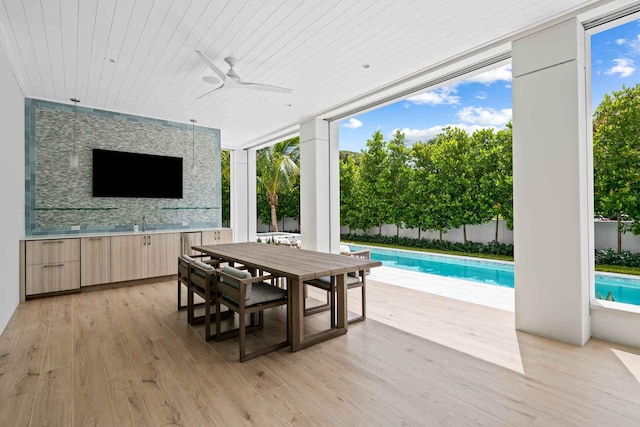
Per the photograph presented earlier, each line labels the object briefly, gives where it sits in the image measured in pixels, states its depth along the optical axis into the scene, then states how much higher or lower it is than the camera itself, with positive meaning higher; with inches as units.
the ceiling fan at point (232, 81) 135.8 +58.1
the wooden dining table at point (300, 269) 102.6 -17.8
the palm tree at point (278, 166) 424.2 +64.3
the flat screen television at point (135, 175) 206.4 +27.1
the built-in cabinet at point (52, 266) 166.6 -27.0
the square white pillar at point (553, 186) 105.7 +9.4
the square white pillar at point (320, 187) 223.1 +18.8
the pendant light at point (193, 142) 244.7 +55.0
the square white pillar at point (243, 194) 332.8 +20.9
